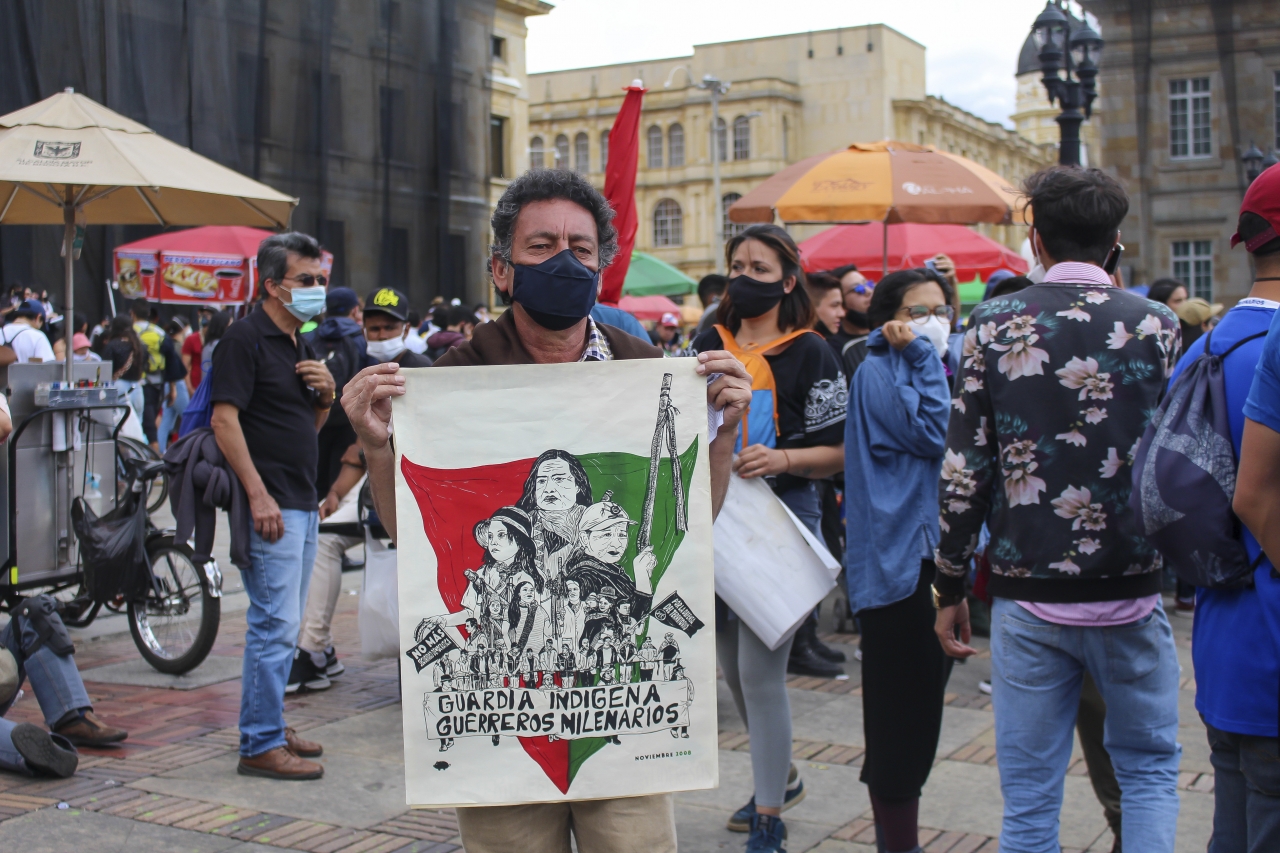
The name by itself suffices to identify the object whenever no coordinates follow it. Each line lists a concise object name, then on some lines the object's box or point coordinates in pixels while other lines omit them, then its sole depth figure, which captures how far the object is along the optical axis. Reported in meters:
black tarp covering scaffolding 17.53
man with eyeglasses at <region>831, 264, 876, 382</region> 7.60
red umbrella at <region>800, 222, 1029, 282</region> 11.88
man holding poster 2.22
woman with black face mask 3.87
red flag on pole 5.72
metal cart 6.05
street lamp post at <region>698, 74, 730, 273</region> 41.44
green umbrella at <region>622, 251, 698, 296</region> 18.36
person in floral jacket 2.91
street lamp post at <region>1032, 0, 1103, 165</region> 10.67
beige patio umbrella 5.69
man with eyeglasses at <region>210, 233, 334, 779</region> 4.57
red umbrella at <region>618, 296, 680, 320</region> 25.83
